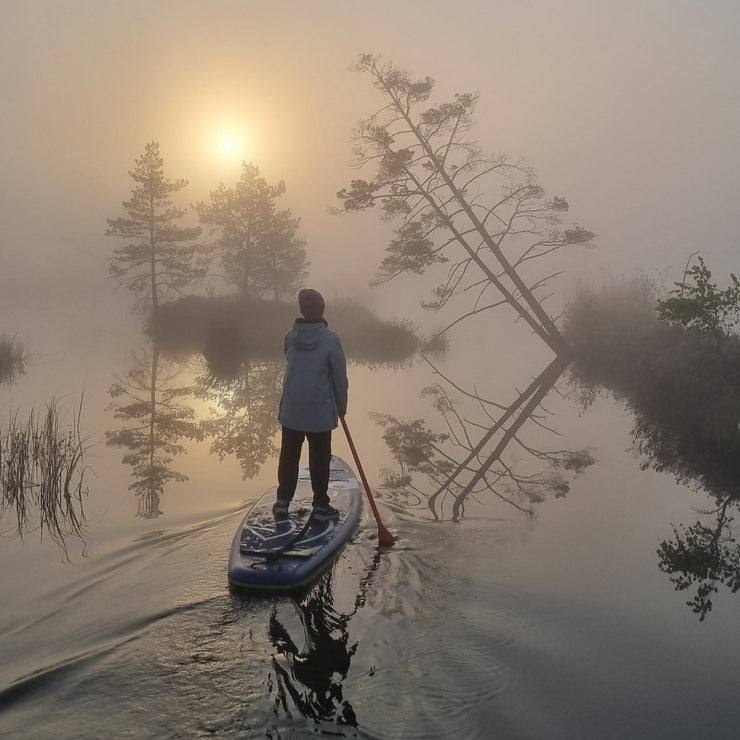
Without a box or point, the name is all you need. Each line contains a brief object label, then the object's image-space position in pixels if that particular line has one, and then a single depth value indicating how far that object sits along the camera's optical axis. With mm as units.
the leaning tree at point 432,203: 22141
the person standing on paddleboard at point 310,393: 6945
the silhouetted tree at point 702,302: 12156
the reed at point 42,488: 7965
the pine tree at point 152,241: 40375
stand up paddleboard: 5703
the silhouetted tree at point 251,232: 43188
